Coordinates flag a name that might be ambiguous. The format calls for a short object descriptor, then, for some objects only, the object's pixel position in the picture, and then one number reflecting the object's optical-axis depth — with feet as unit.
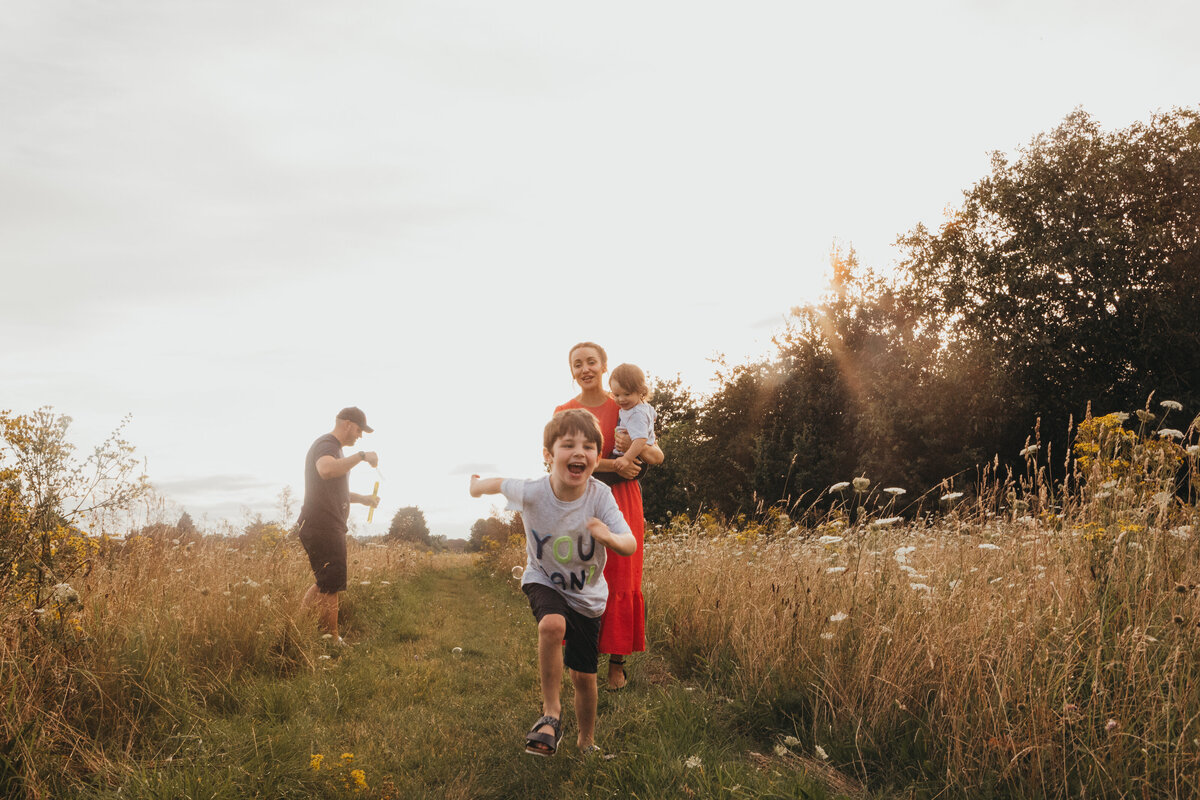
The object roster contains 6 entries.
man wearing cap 19.81
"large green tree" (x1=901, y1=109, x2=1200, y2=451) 54.54
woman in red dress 14.70
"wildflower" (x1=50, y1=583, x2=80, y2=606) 10.70
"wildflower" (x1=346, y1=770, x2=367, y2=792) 9.88
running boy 11.32
